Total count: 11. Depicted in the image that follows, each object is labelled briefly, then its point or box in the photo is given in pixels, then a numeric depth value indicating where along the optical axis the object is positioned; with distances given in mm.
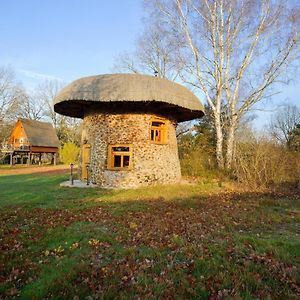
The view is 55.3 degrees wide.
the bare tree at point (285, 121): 51625
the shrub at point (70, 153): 39344
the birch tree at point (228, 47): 18016
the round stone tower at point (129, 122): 13288
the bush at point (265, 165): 14062
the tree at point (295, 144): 17108
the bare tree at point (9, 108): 42406
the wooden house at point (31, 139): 41250
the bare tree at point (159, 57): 20500
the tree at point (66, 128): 52844
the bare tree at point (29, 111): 53903
